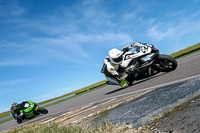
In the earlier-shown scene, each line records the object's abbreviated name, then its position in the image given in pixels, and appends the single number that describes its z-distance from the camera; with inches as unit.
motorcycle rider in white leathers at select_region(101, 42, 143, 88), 365.4
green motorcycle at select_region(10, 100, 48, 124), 485.1
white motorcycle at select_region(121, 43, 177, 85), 336.8
